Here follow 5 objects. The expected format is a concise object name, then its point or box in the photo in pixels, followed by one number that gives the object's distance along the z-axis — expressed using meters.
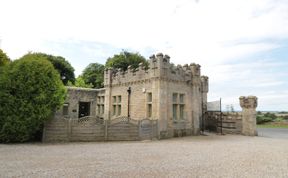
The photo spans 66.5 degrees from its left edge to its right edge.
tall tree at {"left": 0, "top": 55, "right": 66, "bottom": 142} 9.93
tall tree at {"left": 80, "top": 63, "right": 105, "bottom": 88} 36.28
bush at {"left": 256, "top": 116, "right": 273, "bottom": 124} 30.27
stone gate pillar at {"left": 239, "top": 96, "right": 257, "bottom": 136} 15.64
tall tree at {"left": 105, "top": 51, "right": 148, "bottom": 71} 32.41
